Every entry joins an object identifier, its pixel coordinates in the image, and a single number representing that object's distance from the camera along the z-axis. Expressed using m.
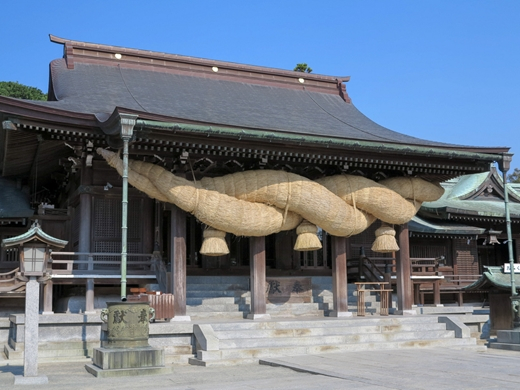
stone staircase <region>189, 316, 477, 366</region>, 11.13
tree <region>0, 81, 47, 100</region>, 45.16
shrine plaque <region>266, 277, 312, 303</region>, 15.93
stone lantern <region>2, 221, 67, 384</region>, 8.98
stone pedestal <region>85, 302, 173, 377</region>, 9.70
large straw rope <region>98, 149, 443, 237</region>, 13.15
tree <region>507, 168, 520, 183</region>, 56.31
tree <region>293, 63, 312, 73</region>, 40.47
